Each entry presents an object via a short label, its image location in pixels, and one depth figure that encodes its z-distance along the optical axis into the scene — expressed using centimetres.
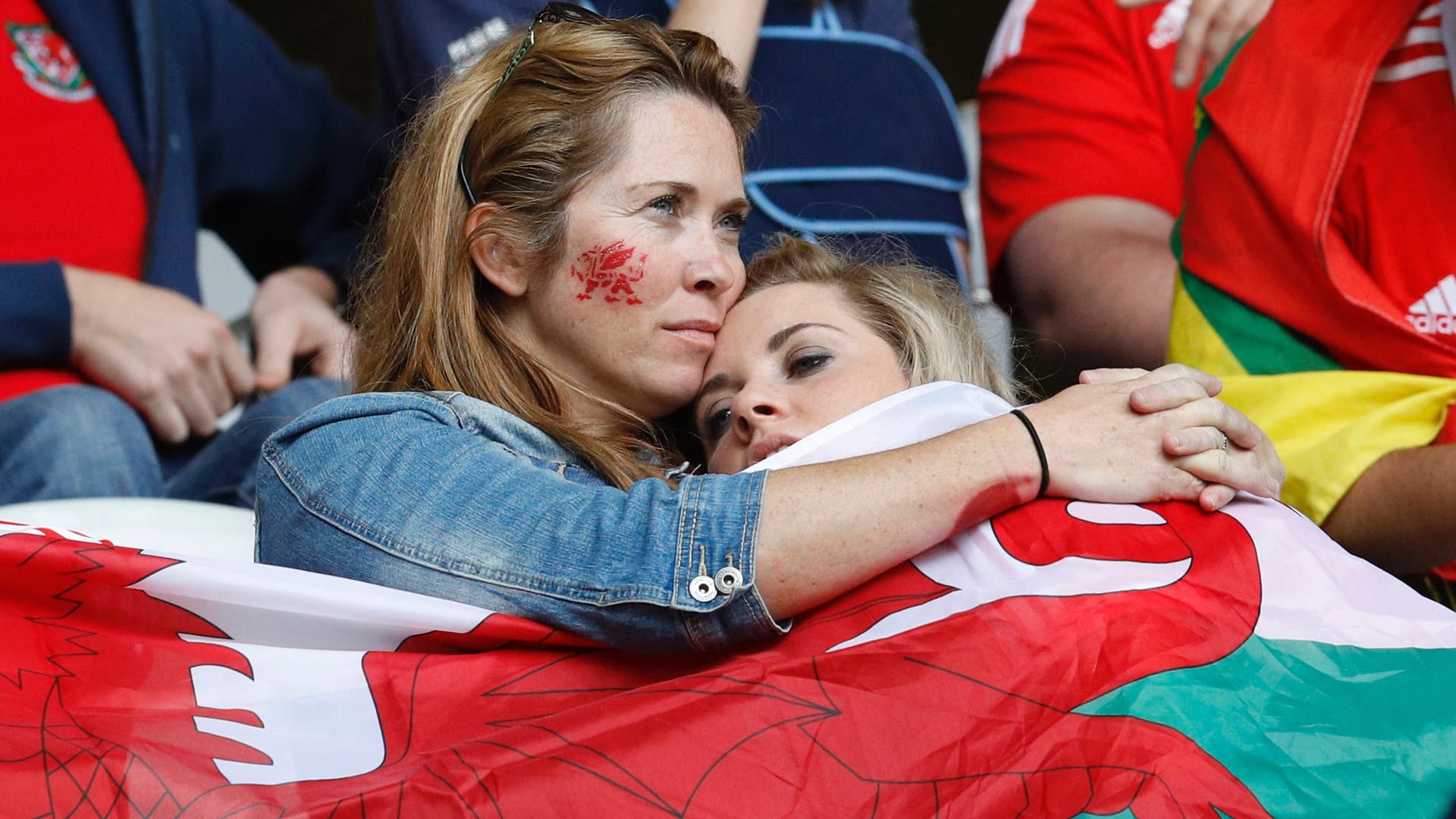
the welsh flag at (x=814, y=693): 798
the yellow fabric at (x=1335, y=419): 827
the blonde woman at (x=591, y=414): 805
